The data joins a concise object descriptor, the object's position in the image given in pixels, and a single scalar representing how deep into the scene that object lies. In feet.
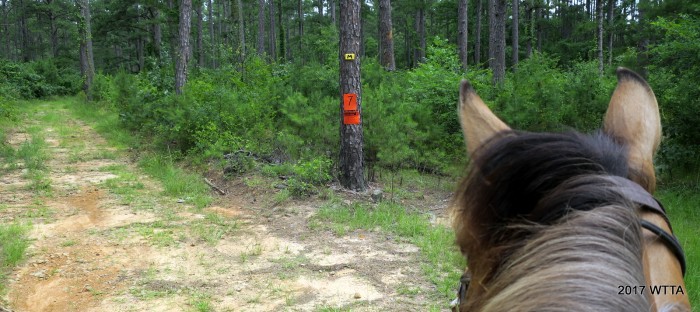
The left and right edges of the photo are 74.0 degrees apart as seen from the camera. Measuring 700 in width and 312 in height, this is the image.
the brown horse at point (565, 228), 2.26
